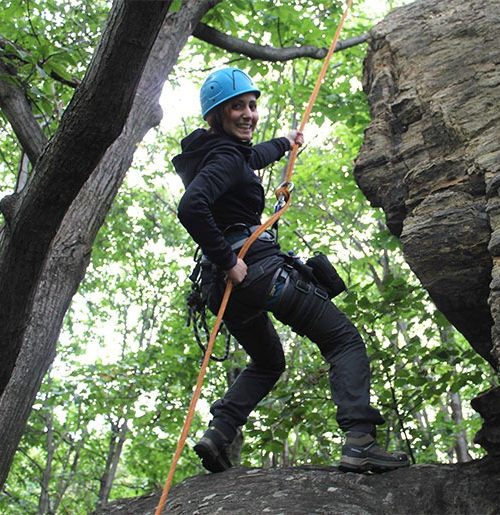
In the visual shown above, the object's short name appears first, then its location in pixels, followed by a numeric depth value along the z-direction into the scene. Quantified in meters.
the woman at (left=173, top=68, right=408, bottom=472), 3.57
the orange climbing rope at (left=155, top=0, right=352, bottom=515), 3.05
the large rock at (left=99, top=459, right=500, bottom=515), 3.42
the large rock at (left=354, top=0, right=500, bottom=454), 3.62
